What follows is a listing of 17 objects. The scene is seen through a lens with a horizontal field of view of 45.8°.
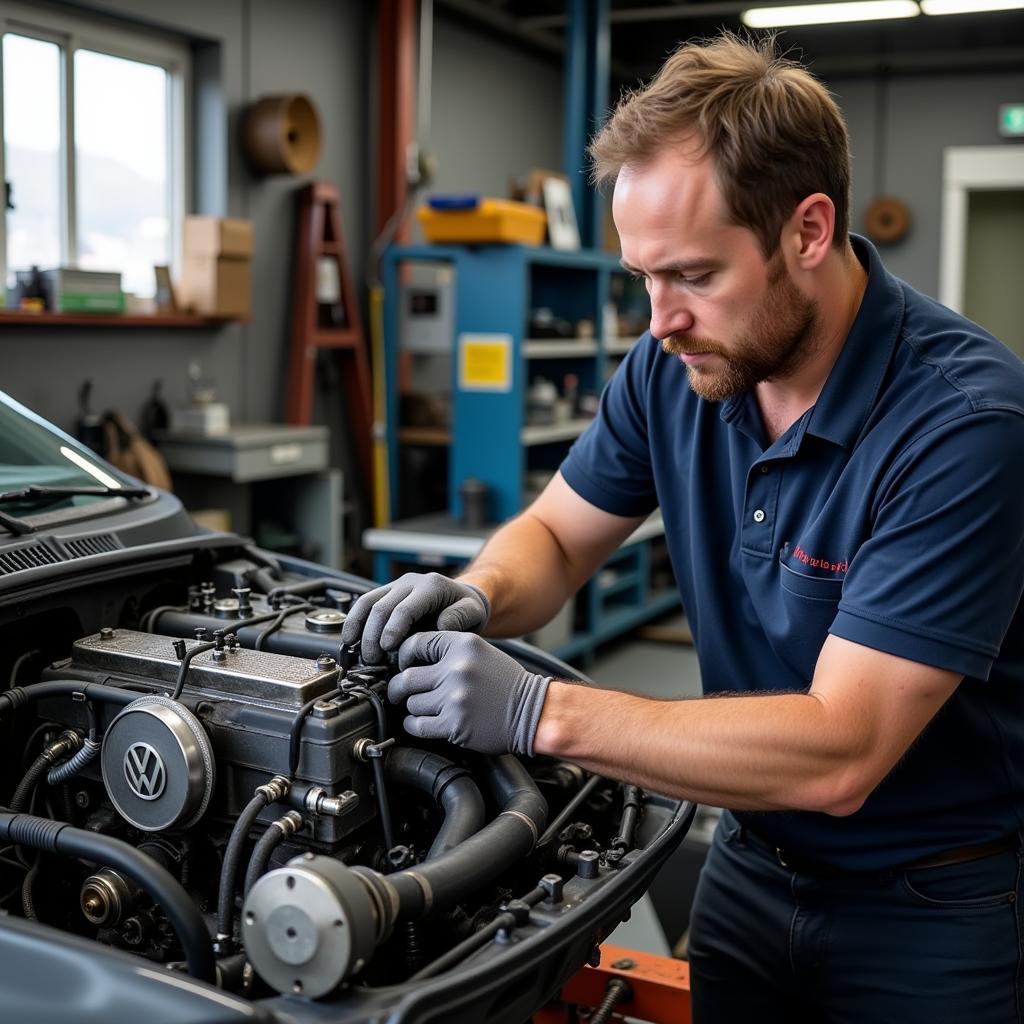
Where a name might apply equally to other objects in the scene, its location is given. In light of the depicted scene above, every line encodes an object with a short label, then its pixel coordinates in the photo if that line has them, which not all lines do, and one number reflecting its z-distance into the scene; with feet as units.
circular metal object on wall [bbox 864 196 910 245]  28.48
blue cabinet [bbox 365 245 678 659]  15.74
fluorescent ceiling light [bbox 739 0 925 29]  22.20
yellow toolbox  15.14
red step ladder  17.92
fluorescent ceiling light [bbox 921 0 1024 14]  21.53
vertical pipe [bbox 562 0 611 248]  19.45
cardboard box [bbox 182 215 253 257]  15.23
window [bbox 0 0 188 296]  14.32
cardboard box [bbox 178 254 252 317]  15.47
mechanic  4.17
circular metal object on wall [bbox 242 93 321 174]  16.60
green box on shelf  13.61
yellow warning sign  15.79
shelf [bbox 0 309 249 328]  13.32
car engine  3.47
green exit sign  27.53
